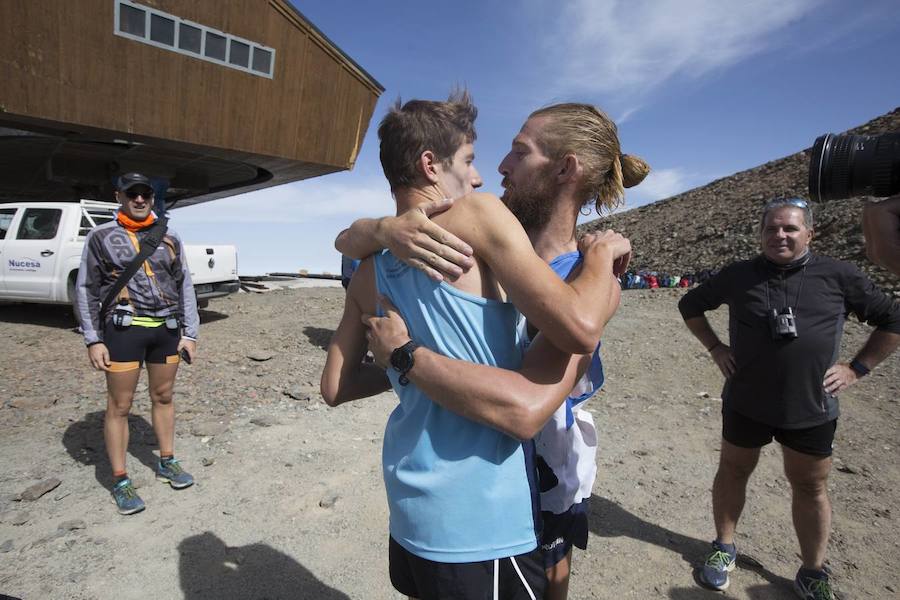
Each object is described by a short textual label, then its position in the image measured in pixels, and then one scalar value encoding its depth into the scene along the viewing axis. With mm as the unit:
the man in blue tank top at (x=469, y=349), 1272
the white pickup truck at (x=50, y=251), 8625
